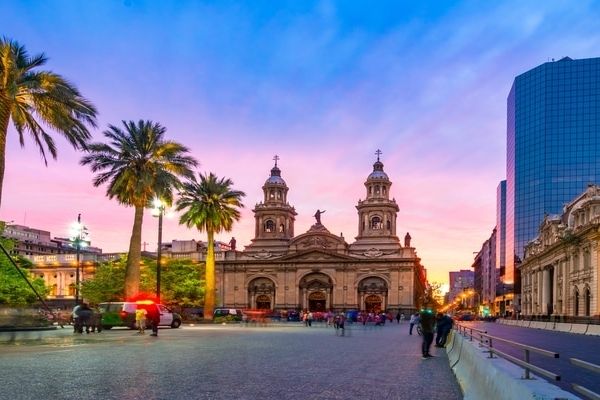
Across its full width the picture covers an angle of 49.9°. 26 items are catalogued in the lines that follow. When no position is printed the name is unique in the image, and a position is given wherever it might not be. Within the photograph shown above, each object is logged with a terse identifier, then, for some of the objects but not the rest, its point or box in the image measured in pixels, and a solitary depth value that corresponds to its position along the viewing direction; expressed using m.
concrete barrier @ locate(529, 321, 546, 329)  57.28
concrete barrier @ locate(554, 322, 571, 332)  48.13
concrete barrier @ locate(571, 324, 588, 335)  43.15
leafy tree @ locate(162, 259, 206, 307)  74.38
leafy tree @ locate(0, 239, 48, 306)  49.81
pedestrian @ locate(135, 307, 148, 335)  30.34
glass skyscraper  140.88
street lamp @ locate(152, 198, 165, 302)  38.28
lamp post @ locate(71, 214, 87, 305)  46.73
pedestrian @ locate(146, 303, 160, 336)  28.08
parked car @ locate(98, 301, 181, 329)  35.16
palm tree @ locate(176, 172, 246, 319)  55.06
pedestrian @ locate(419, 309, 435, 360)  19.33
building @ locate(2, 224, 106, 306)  107.31
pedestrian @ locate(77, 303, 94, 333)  29.06
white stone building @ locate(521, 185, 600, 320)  62.00
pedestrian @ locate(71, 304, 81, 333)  29.02
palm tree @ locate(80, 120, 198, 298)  36.75
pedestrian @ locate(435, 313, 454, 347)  24.85
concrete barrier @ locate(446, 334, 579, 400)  5.25
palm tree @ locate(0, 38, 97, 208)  23.59
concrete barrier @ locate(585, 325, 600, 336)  40.01
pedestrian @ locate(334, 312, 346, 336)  36.42
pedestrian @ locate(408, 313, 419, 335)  40.42
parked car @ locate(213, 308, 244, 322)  60.48
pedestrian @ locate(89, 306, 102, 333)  30.58
